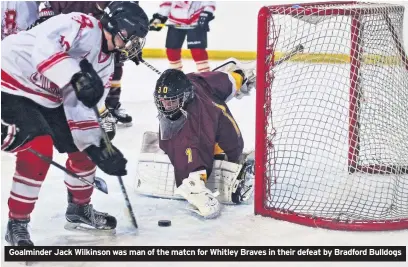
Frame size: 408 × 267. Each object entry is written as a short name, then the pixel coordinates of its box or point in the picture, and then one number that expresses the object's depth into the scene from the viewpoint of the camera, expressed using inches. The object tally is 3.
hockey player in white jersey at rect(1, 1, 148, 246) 210.1
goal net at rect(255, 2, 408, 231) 242.7
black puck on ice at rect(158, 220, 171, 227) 245.4
